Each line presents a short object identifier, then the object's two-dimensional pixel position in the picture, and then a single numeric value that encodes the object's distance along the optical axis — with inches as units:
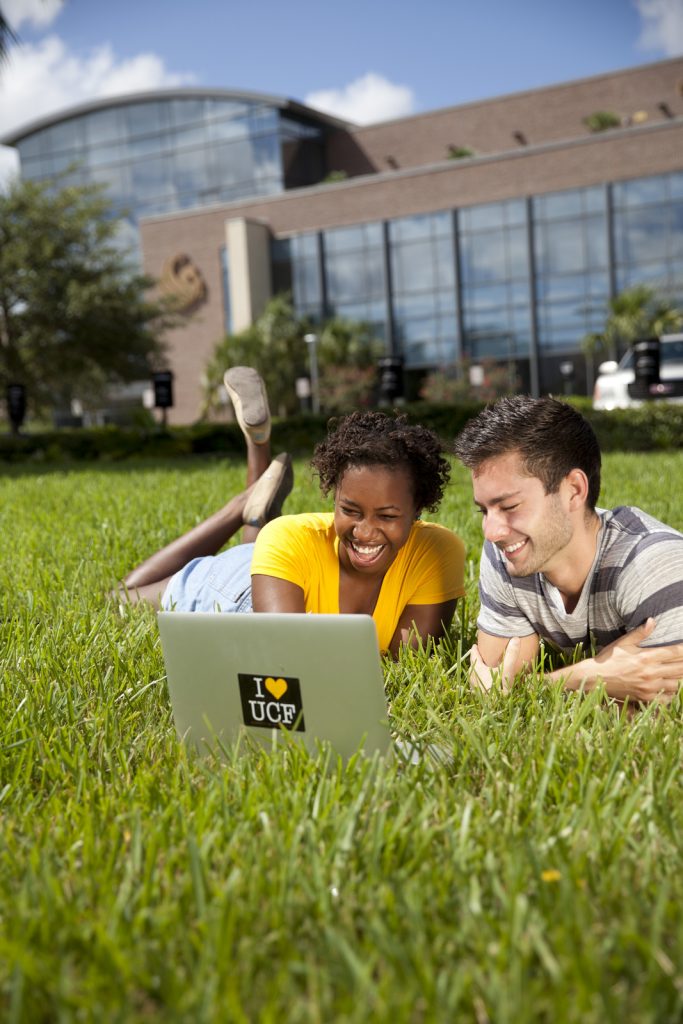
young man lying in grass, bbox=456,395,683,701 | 115.1
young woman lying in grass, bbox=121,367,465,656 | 134.0
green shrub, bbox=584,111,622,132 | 1831.9
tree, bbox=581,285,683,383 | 1509.2
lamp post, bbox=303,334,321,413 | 1675.7
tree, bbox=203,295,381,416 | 1675.7
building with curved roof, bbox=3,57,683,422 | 1616.6
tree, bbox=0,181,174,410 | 1045.2
